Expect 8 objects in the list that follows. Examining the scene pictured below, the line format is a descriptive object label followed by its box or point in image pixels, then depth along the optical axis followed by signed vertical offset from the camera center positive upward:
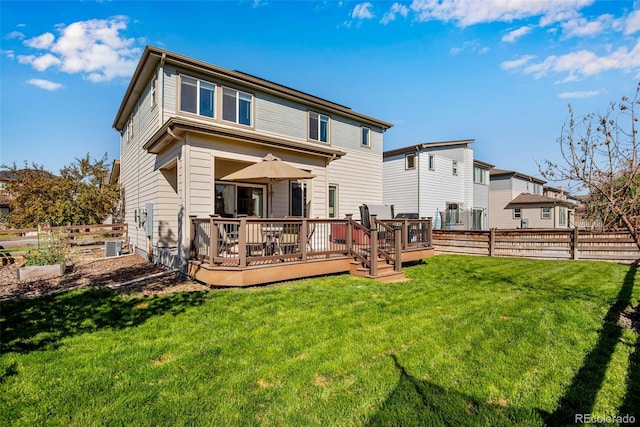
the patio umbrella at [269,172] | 7.83 +1.13
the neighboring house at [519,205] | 25.97 +0.98
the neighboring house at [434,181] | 19.61 +2.31
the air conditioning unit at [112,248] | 12.24 -1.30
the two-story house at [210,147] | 8.00 +2.04
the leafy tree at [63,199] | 15.85 +0.86
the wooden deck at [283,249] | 6.43 -0.82
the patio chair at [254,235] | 6.72 -0.42
